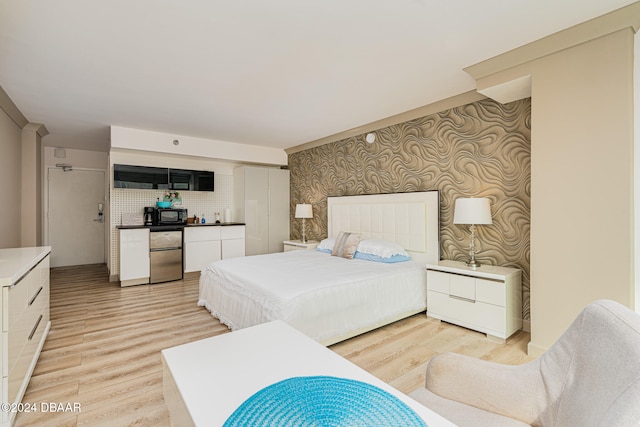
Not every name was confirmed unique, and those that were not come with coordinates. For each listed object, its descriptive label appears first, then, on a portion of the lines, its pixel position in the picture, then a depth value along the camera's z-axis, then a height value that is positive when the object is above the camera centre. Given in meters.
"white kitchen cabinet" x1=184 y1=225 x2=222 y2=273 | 5.43 -0.62
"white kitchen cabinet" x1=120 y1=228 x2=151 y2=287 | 4.82 -0.71
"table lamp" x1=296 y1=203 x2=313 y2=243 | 5.66 +0.02
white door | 6.27 -0.09
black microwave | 5.36 -0.07
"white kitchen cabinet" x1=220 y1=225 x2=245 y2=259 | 5.81 -0.55
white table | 0.92 -0.57
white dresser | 1.64 -0.70
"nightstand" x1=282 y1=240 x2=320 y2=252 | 5.33 -0.59
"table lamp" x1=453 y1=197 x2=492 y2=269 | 3.03 +0.00
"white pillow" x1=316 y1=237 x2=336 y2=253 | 4.55 -0.49
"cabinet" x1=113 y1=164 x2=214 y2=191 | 5.05 +0.60
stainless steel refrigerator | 5.04 -0.72
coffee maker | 5.48 -0.05
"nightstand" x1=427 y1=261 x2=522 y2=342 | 2.78 -0.83
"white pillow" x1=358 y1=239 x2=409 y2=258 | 3.77 -0.45
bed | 2.63 -0.67
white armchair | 0.80 -0.59
